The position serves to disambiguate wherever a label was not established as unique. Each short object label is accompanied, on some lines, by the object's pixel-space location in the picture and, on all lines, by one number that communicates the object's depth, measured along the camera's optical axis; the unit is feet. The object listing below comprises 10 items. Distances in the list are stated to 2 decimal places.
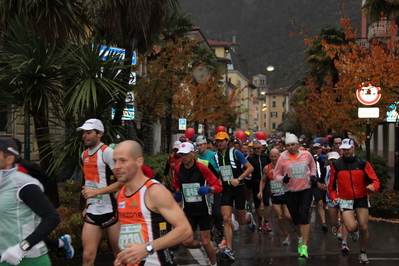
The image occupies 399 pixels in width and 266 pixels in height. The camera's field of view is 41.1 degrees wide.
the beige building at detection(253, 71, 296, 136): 554.46
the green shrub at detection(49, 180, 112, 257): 26.68
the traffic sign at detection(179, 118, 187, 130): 96.32
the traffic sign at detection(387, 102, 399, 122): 56.14
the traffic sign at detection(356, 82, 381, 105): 49.08
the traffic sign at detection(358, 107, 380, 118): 49.52
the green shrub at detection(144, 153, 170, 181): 48.49
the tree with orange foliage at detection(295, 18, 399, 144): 42.63
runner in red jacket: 27.89
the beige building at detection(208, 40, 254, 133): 330.87
